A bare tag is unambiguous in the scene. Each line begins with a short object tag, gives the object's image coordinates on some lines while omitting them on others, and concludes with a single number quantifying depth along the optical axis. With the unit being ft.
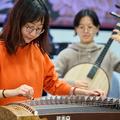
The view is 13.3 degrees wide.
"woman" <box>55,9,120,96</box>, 12.72
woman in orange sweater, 8.57
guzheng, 6.57
